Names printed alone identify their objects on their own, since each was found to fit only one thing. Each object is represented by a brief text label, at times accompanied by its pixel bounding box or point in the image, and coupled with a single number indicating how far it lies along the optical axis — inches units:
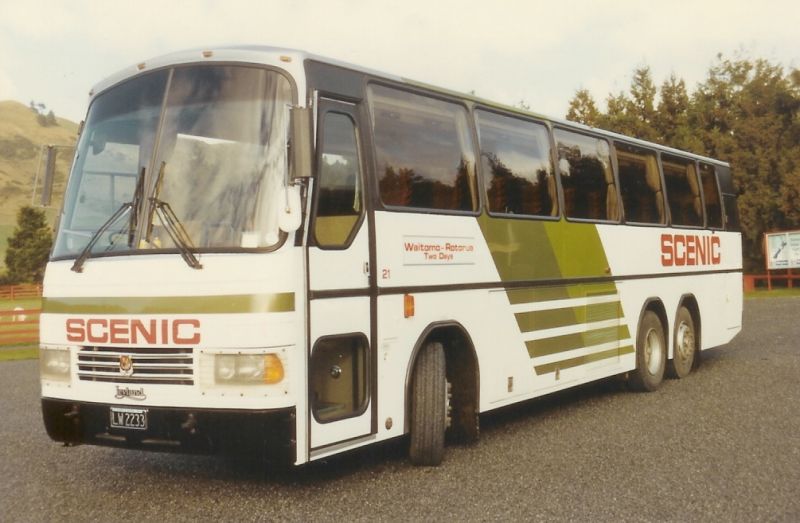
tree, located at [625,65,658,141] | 1829.5
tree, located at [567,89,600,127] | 1819.6
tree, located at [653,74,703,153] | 1809.8
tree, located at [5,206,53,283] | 2881.4
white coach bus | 238.1
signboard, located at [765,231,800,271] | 1493.6
